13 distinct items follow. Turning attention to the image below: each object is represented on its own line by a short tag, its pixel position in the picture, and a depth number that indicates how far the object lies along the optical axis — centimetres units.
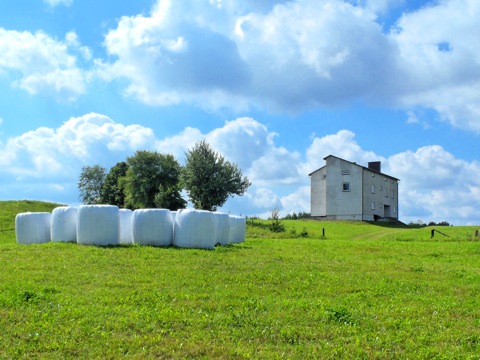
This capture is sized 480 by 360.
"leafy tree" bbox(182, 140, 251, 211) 6688
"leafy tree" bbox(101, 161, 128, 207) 9165
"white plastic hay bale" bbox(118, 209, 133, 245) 2636
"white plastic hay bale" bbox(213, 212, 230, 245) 2733
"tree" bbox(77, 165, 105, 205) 10694
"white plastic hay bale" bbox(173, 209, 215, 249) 2400
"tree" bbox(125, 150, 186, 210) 7731
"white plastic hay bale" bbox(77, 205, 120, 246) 2328
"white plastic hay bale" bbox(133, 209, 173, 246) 2400
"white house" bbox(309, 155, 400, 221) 7225
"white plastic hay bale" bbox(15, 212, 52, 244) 2862
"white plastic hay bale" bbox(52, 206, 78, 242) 2569
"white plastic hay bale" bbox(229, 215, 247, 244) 3238
